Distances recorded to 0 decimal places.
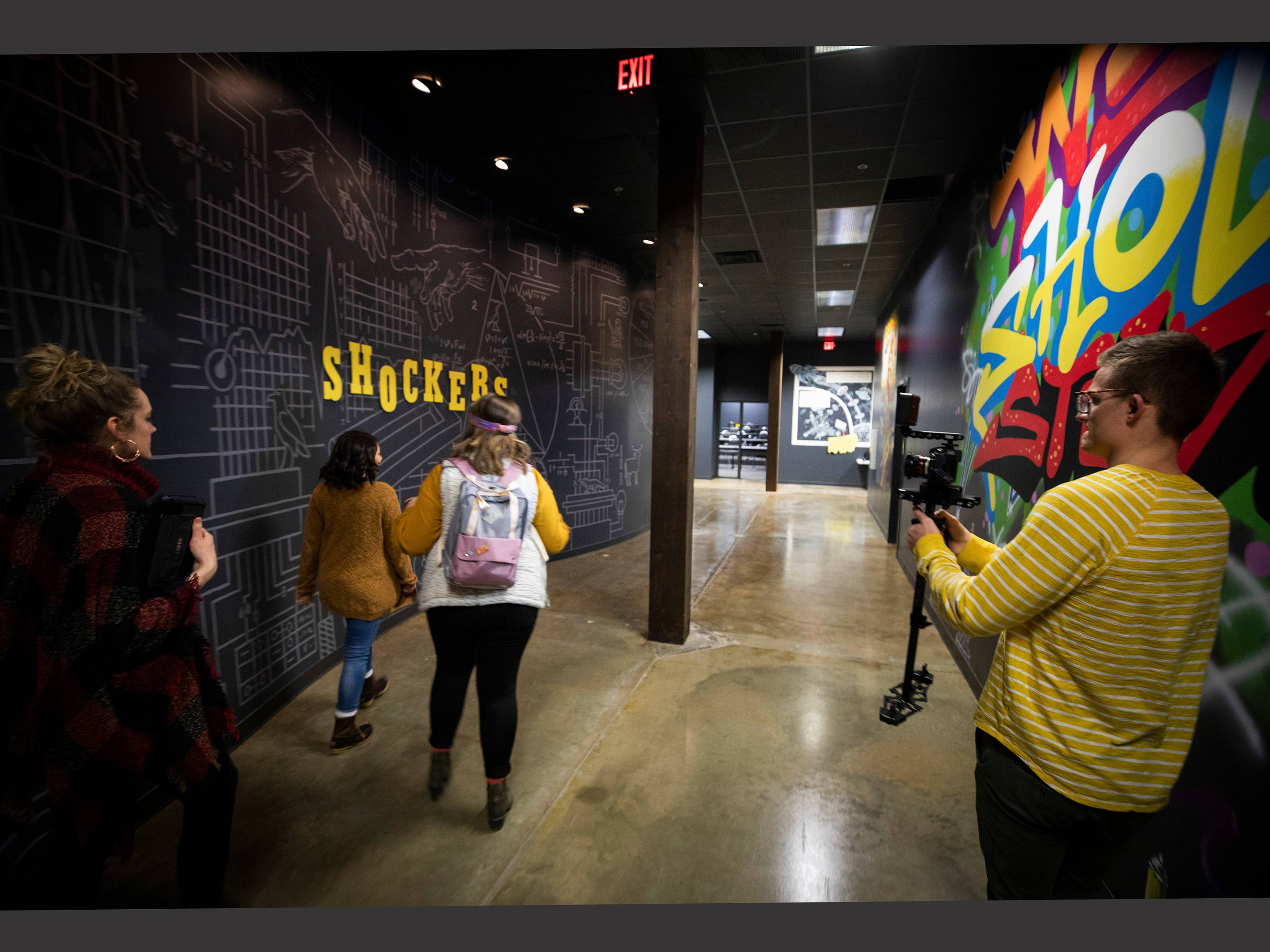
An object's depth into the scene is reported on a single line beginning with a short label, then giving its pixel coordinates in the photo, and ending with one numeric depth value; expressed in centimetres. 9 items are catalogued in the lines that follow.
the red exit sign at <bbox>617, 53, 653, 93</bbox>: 285
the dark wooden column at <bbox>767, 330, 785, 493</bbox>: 1177
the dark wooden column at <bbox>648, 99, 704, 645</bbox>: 333
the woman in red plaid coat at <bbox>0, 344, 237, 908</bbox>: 112
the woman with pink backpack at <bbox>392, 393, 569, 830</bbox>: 172
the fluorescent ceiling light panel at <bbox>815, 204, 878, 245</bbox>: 511
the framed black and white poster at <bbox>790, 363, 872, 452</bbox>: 1288
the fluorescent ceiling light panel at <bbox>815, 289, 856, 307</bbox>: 833
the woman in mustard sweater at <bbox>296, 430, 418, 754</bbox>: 224
